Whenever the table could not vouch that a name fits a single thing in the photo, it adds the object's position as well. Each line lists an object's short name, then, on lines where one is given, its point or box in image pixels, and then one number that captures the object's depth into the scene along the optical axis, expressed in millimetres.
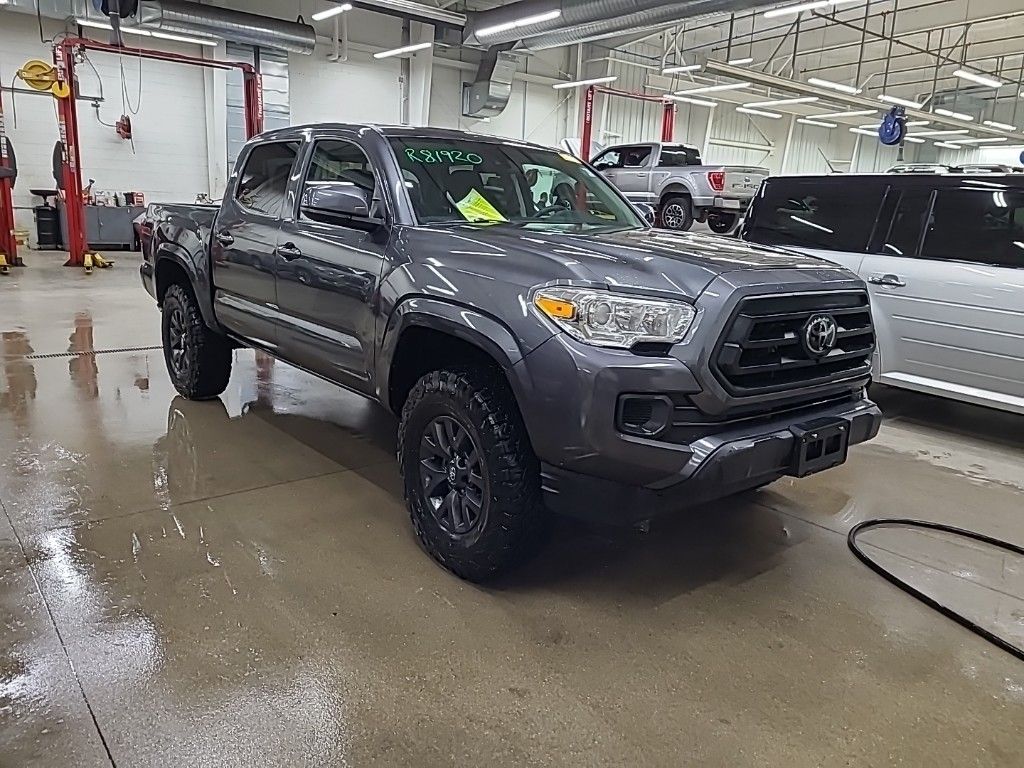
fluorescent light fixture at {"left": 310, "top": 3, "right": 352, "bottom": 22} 13182
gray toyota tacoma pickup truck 2309
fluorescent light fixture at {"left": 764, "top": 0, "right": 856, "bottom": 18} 10314
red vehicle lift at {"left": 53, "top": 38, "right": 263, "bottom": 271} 11641
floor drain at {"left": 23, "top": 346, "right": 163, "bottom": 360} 6137
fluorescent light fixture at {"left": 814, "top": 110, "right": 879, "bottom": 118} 21250
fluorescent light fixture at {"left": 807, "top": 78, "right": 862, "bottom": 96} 15630
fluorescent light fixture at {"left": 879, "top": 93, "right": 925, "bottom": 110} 17606
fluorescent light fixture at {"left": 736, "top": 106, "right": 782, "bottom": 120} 26002
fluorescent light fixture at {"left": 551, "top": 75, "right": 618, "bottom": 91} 17195
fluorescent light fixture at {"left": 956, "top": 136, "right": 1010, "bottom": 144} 28941
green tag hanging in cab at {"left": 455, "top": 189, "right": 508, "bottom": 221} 3227
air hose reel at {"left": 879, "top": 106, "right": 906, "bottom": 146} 17578
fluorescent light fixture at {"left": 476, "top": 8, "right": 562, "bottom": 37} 13080
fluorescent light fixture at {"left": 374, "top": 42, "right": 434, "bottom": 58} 15615
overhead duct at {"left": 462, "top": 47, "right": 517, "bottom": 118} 18406
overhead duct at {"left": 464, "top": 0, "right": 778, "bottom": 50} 11031
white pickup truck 12625
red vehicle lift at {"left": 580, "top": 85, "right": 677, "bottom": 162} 18031
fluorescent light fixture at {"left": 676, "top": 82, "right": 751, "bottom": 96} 17109
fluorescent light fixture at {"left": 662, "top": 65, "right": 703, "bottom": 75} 14773
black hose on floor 2565
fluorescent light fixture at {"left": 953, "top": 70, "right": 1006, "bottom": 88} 14695
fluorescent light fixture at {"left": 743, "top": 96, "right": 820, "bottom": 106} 19344
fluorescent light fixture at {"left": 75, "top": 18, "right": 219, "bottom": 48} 13870
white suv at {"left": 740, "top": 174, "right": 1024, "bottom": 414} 4461
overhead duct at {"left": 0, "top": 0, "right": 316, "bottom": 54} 13492
